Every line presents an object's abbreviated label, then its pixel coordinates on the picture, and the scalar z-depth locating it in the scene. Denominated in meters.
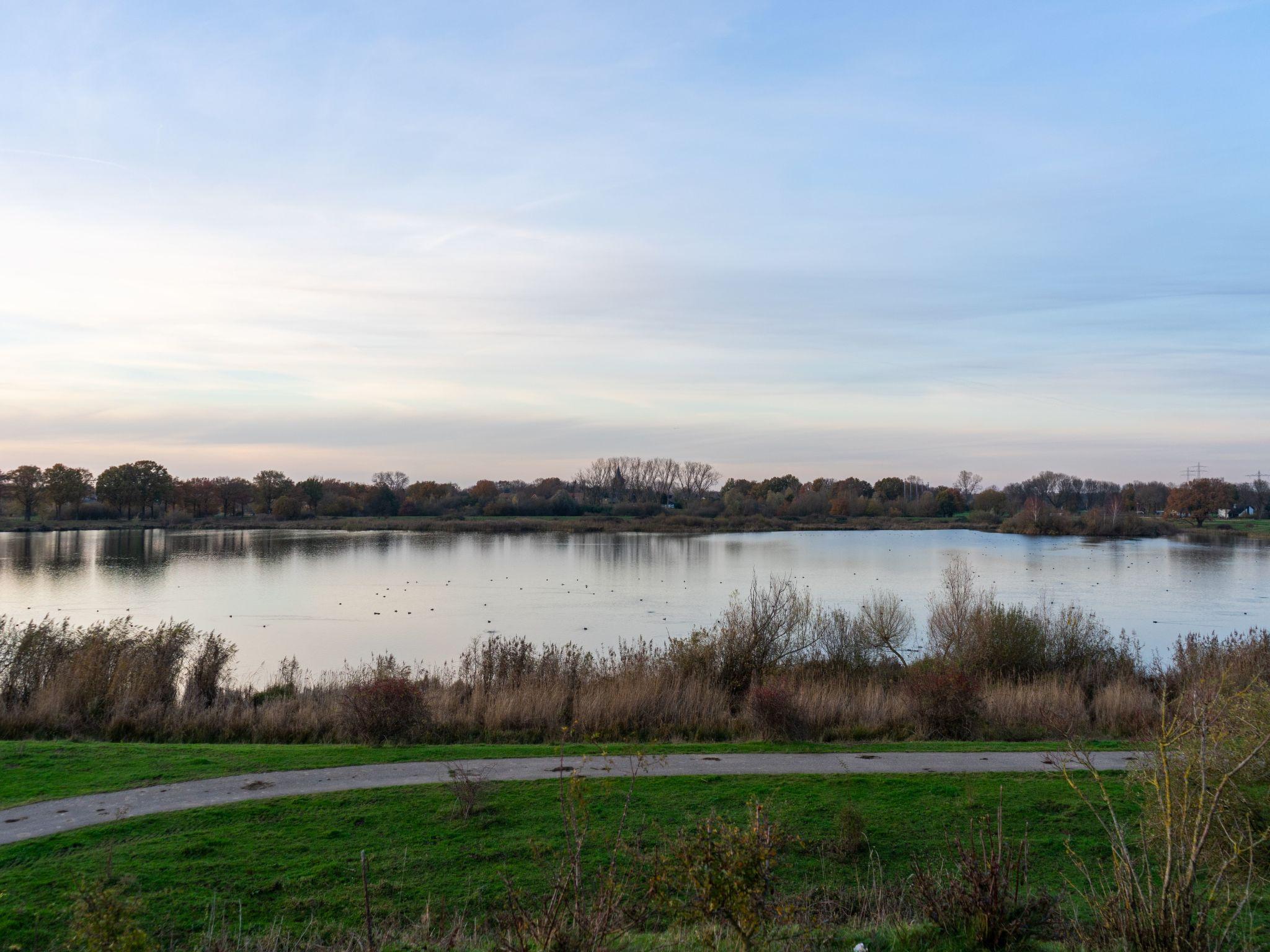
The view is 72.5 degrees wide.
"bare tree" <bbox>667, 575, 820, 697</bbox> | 16.92
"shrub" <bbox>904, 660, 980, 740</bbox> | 13.06
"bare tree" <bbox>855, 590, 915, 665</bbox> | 20.61
